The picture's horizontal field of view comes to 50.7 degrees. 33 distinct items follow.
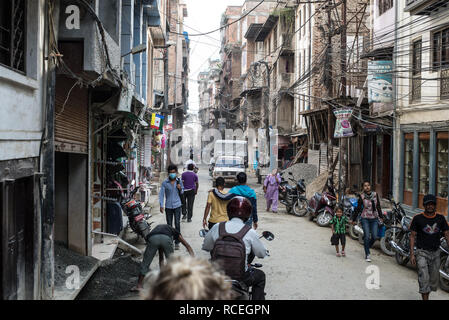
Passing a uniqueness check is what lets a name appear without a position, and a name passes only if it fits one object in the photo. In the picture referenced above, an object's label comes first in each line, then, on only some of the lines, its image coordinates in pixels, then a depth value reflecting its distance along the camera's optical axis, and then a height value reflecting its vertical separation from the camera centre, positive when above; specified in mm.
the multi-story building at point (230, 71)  64375 +12243
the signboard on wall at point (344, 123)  16844 +1187
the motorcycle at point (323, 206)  15262 -1645
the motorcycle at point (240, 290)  4688 -1366
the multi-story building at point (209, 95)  90000 +14174
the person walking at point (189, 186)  14359 -941
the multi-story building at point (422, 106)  13883 +1606
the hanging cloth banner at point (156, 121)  19922 +1447
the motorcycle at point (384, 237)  10656 -1825
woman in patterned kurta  18312 -1302
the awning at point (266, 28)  39356 +11372
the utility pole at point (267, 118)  38809 +3185
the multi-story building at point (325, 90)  19141 +3519
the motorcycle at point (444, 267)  7848 -1865
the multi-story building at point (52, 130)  5270 +327
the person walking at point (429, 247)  6930 -1326
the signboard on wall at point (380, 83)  16719 +2603
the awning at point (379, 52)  17548 +3885
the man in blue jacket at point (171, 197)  10766 -965
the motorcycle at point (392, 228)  10391 -1602
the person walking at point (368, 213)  9969 -1207
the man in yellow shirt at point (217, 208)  8668 -982
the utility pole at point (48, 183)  5996 -368
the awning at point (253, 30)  46344 +12862
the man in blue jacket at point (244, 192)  8930 -689
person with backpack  4738 -940
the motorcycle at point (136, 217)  10758 -1439
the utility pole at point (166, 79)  25317 +4308
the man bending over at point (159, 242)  7238 -1330
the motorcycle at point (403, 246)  9516 -1839
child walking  10375 -1582
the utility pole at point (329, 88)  18625 +2855
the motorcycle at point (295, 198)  17812 -1617
